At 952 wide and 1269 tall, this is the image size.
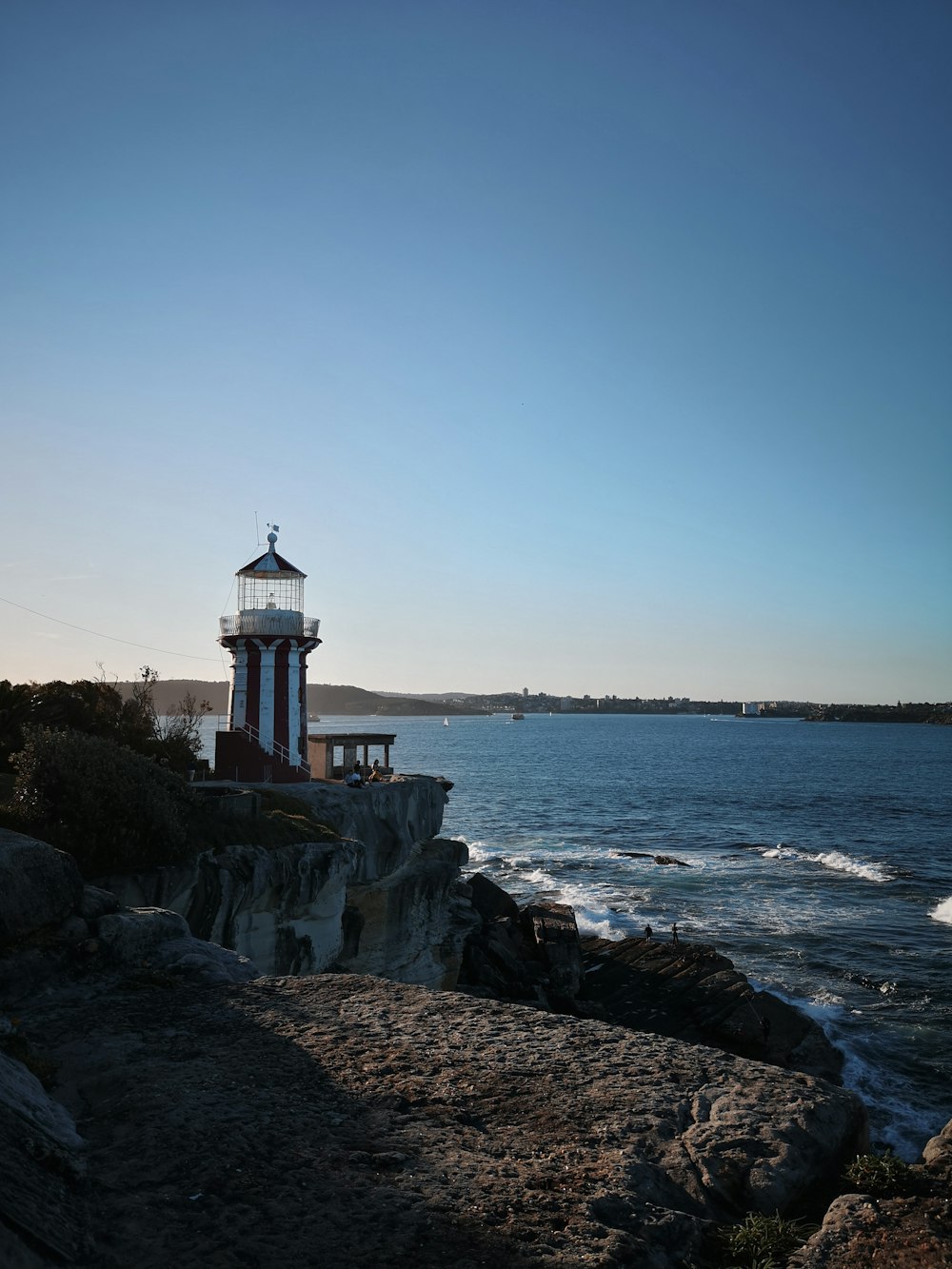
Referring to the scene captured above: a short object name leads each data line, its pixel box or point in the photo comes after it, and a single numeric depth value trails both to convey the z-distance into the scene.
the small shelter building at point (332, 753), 36.66
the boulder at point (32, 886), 8.91
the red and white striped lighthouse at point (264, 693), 28.83
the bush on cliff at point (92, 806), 13.35
